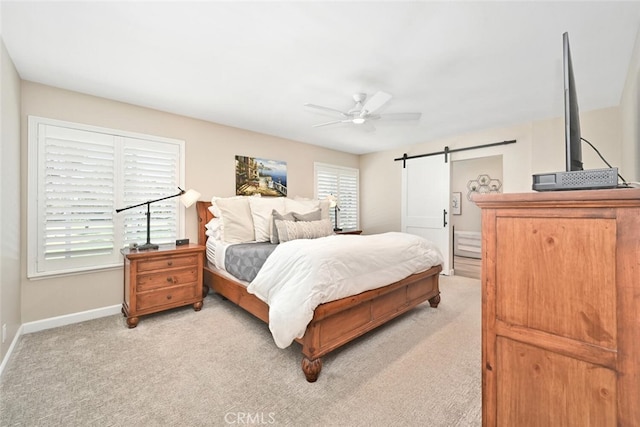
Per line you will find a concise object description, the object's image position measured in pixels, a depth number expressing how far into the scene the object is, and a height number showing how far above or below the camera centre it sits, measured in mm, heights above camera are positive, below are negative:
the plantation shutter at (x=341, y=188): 5246 +571
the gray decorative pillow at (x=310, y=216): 3498 -16
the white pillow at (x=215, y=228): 3354 -182
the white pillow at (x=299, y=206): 3787 +130
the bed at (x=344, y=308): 1903 -871
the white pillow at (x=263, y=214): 3355 +10
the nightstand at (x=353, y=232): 4763 -310
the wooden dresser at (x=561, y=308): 700 -281
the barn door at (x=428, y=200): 4711 +292
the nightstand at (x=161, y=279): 2693 -712
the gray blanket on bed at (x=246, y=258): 2533 -451
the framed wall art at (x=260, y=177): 4070 +623
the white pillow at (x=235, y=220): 3289 -69
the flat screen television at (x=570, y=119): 969 +372
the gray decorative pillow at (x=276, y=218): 3201 -48
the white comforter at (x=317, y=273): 1885 -488
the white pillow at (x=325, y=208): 4315 +117
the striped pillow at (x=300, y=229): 3129 -182
